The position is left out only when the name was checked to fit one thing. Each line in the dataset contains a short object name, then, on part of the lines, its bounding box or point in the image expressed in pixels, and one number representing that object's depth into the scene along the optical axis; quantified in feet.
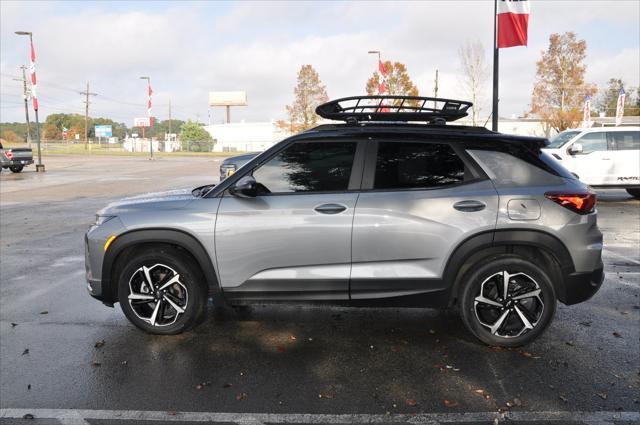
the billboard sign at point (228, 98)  374.63
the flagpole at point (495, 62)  35.79
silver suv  12.85
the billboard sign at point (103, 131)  331.63
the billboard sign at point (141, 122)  237.02
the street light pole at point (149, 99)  145.77
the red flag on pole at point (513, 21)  35.50
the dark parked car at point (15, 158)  82.74
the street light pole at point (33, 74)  79.36
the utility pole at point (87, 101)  254.08
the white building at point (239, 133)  289.17
